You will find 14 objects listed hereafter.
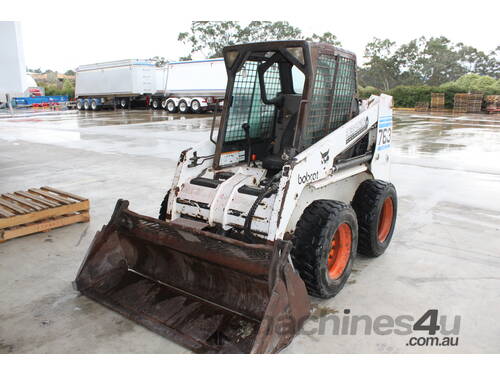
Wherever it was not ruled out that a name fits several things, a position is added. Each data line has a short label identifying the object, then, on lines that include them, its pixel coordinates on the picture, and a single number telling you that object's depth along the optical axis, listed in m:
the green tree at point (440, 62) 46.59
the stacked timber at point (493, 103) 26.97
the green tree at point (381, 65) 46.59
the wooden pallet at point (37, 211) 4.80
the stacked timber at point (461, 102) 28.47
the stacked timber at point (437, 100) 30.25
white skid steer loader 2.97
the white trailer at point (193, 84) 24.55
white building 8.84
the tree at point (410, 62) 46.38
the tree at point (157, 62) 28.80
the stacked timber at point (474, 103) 27.95
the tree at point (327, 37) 42.47
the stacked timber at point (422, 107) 30.47
